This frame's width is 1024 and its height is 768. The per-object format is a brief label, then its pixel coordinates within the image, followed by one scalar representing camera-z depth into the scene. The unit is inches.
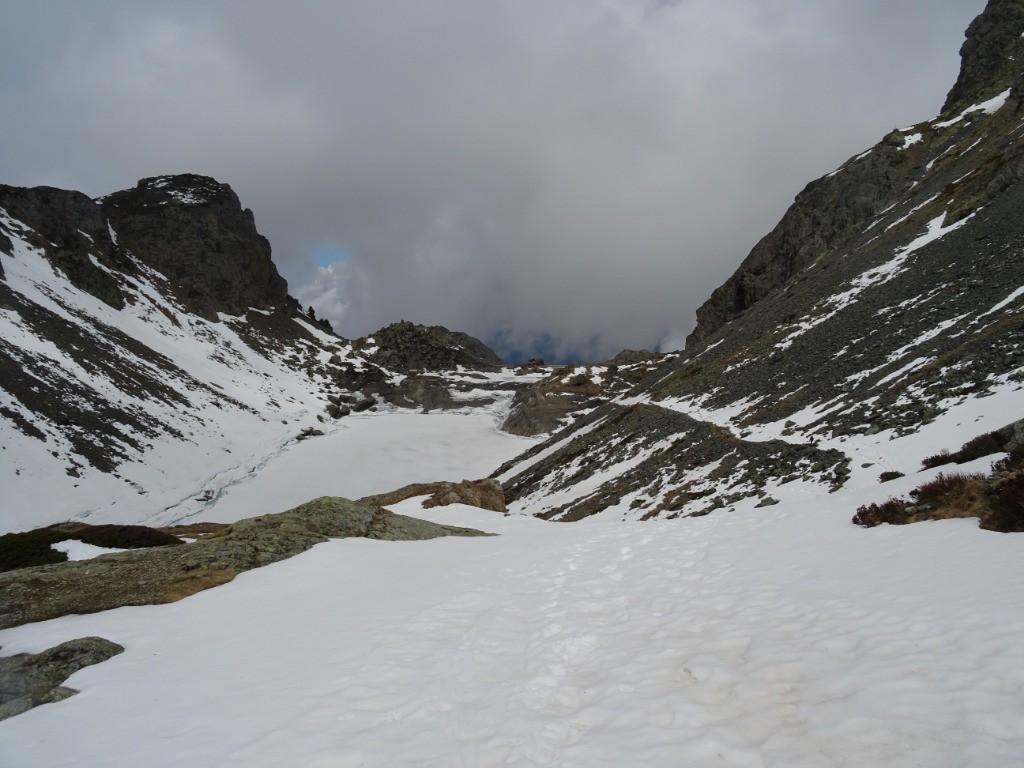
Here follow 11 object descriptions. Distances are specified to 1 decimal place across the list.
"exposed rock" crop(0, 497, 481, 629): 419.2
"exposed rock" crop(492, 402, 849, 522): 758.8
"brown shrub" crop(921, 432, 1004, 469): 435.5
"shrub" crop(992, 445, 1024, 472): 359.9
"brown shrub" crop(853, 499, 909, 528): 386.9
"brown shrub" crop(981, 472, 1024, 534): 285.4
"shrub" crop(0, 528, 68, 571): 595.5
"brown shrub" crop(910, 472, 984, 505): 369.7
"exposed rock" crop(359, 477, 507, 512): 1250.6
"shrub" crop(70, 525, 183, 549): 677.3
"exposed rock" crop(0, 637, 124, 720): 265.7
